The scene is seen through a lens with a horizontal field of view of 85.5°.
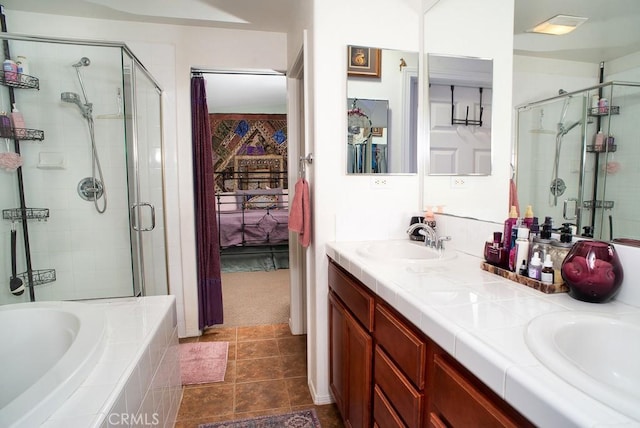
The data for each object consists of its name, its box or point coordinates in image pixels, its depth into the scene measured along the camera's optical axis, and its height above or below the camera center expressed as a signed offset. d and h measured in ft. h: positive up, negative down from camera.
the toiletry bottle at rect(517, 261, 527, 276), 3.77 -1.02
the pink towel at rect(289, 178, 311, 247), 6.49 -0.64
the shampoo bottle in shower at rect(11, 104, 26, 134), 7.26 +1.36
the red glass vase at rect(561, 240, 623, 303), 3.04 -0.87
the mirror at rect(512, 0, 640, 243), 3.15 +0.59
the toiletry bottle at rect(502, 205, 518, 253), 4.14 -0.63
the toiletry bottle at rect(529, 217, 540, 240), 3.91 -0.61
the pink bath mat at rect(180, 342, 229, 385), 7.38 -4.16
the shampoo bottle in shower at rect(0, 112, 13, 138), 7.14 +1.20
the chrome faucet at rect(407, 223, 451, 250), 5.66 -0.99
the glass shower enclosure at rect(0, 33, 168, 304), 7.13 +0.18
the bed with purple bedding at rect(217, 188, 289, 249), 15.79 -2.21
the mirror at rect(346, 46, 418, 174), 6.31 +1.26
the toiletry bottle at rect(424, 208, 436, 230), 6.02 -0.72
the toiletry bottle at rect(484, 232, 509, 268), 4.11 -0.92
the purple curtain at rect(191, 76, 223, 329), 9.13 -0.93
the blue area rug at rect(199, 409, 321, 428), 5.90 -4.17
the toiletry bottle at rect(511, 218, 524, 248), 4.02 -0.66
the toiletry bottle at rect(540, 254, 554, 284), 3.43 -0.95
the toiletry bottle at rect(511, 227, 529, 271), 3.83 -0.80
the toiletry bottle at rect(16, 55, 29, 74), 7.09 +2.46
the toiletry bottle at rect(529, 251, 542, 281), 3.57 -0.94
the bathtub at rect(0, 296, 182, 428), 3.01 -2.00
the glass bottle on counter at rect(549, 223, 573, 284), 3.55 -0.76
